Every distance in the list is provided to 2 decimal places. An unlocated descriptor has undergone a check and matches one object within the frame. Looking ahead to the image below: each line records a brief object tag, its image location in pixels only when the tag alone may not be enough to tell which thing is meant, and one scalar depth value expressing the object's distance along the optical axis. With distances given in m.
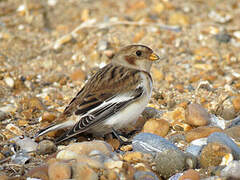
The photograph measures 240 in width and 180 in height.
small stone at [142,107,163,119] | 8.25
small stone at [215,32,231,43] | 12.09
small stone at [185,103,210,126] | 7.61
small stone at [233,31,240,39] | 12.40
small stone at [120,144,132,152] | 7.14
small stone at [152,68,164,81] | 10.31
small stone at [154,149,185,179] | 5.83
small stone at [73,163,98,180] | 5.35
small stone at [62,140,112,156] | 5.91
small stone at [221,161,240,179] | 5.43
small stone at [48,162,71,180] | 5.34
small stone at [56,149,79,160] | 5.76
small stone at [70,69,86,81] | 10.35
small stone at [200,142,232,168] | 5.92
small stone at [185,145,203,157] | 6.30
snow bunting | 7.14
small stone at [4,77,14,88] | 9.87
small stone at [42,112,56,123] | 8.12
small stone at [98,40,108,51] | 11.48
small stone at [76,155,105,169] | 5.59
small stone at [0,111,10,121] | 8.28
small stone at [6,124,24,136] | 7.58
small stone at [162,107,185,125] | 8.05
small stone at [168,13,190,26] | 13.04
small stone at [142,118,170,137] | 7.47
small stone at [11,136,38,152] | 6.84
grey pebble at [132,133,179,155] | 6.31
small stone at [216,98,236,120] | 8.26
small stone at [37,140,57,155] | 6.62
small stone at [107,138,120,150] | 7.23
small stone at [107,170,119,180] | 5.45
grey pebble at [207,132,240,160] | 6.09
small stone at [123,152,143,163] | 6.15
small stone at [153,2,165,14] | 13.77
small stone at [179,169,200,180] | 5.55
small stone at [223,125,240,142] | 7.00
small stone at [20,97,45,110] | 8.74
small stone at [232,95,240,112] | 8.41
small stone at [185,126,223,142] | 7.04
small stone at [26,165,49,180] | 5.52
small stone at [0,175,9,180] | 5.52
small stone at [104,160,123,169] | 5.59
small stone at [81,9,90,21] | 13.47
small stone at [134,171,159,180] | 5.54
